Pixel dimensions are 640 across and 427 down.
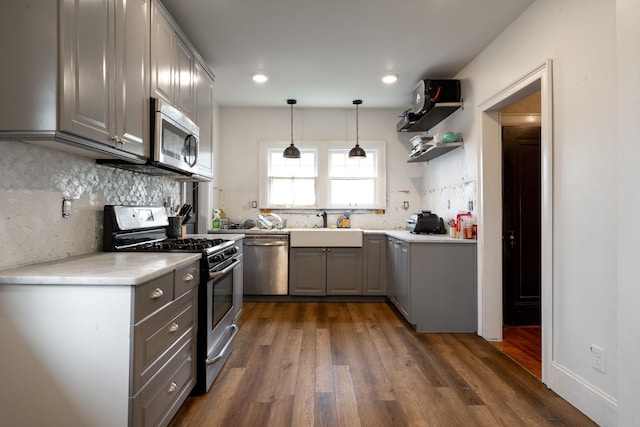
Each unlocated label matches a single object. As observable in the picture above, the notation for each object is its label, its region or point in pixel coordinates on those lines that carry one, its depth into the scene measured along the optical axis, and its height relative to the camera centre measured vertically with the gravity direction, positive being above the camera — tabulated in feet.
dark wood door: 10.74 +0.25
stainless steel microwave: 6.73 +1.71
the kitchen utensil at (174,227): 9.55 -0.35
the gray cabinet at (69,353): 4.28 -1.77
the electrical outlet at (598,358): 5.86 -2.50
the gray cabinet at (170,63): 6.91 +3.45
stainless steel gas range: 6.67 -1.13
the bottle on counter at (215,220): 14.15 -0.23
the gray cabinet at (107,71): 4.54 +2.23
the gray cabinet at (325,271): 13.60 -2.25
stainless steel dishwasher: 13.55 -1.97
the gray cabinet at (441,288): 10.25 -2.20
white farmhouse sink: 13.52 -0.91
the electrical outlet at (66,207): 6.01 +0.13
